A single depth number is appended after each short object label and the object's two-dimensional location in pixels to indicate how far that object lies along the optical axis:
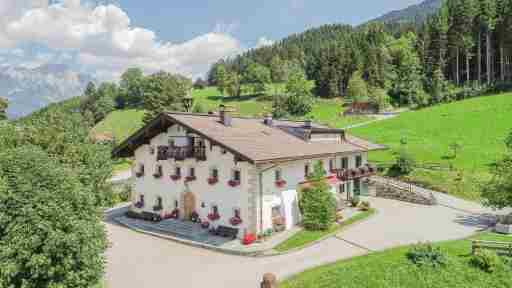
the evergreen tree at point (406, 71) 73.38
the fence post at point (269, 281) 13.59
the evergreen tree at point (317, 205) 23.14
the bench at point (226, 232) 21.56
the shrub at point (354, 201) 30.14
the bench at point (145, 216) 25.76
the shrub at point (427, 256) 15.84
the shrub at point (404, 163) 36.88
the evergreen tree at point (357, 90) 76.62
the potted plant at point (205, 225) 23.11
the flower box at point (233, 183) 21.62
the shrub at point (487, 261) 15.80
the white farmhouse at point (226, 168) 21.48
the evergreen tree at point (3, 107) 55.11
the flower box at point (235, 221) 21.45
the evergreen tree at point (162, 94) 75.19
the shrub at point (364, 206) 29.06
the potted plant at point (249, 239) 20.55
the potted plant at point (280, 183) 22.78
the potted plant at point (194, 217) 23.89
